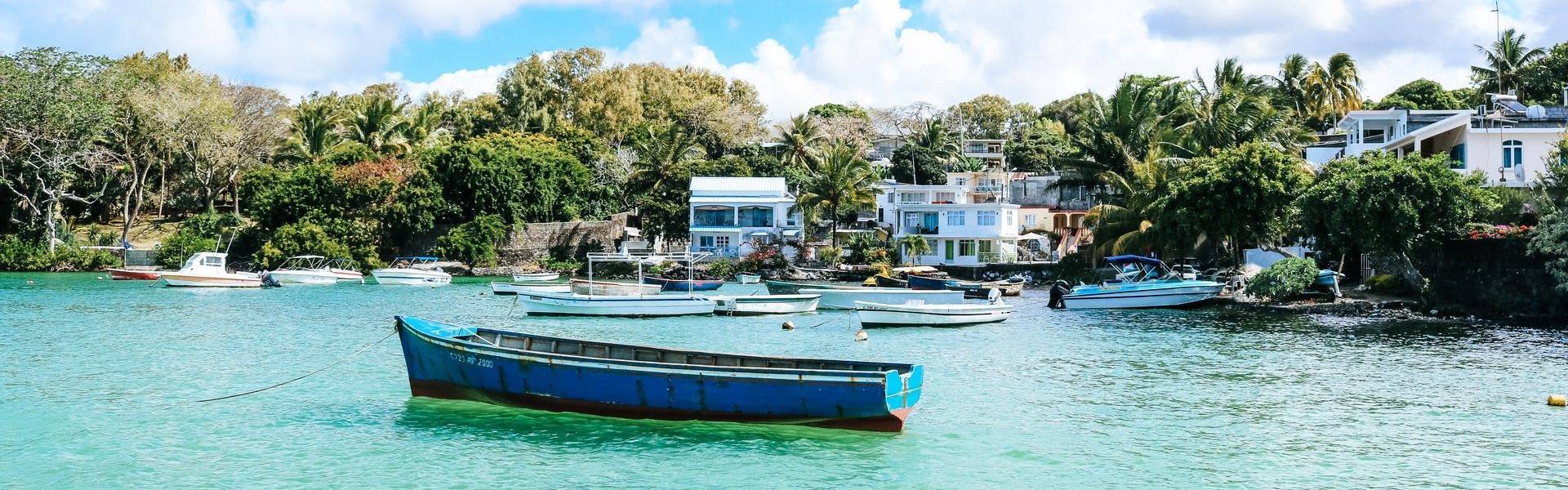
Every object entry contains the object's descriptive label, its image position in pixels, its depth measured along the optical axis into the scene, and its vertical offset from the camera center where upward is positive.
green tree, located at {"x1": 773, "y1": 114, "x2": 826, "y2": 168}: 89.56 +9.28
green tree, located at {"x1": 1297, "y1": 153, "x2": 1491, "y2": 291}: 38.88 +1.97
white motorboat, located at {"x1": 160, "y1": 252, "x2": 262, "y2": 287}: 59.78 -0.74
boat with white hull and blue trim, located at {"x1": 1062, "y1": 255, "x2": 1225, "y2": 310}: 46.66 -1.26
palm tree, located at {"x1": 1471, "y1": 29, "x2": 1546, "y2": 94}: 68.75 +12.03
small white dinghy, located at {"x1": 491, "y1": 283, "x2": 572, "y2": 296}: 52.75 -1.25
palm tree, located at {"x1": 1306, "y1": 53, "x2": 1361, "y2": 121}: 78.38 +11.61
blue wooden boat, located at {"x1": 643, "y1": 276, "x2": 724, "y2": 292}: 52.03 -1.06
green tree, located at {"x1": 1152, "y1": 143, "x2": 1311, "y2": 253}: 47.78 +2.81
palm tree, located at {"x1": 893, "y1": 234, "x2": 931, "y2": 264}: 70.25 +0.91
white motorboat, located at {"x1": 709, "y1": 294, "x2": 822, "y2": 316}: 45.03 -1.62
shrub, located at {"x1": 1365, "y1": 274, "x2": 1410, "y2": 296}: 45.56 -0.89
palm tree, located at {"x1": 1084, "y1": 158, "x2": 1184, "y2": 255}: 58.09 +2.45
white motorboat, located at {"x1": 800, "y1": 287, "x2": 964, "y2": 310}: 45.06 -1.36
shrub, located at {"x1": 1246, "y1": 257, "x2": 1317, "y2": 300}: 45.28 -0.65
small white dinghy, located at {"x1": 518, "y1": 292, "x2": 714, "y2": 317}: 43.56 -1.62
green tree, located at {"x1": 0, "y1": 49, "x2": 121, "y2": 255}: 68.94 +8.36
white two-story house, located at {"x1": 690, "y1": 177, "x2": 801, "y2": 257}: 76.38 +3.16
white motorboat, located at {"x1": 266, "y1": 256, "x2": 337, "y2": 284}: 65.94 -0.77
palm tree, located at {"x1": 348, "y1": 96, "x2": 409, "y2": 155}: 84.50 +9.73
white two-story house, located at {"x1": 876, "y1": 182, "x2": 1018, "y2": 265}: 70.06 +2.00
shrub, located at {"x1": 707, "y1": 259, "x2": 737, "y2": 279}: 71.56 -0.43
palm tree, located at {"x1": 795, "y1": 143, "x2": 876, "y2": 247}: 72.00 +4.76
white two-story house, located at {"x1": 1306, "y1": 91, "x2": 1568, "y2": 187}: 47.59 +5.08
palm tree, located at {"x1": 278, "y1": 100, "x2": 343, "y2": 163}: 83.38 +9.00
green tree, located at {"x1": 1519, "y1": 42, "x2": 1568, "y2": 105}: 66.31 +10.59
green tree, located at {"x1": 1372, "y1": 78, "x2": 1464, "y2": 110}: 83.81 +12.01
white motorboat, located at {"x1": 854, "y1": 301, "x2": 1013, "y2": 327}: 38.91 -1.77
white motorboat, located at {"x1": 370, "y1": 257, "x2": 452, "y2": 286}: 66.44 -0.82
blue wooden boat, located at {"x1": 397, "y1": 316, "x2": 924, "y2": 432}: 19.30 -2.08
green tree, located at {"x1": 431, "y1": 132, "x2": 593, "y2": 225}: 77.12 +5.51
